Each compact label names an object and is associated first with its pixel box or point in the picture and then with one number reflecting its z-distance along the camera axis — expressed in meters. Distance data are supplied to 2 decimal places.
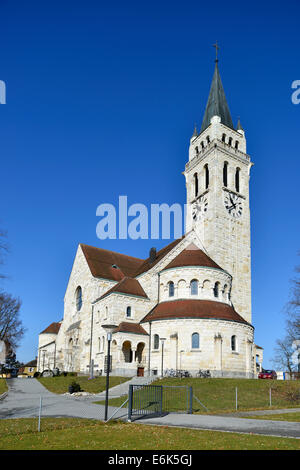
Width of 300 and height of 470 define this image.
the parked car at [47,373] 49.41
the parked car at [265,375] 44.08
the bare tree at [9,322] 54.67
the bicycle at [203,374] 36.89
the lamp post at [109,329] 18.01
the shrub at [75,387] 29.89
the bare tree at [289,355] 60.97
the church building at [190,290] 39.31
